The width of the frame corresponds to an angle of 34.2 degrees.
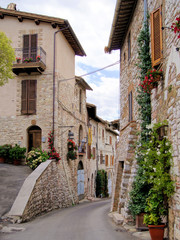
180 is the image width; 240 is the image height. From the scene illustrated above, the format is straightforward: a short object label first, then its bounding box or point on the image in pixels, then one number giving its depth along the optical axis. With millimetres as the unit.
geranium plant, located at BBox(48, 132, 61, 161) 15914
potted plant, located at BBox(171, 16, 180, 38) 4762
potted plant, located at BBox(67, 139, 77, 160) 18375
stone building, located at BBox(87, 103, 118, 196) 25467
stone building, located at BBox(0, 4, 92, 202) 16766
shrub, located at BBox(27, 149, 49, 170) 15186
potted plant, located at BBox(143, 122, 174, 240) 5941
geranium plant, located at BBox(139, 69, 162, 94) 6827
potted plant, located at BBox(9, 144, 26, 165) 16164
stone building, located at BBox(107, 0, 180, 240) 5746
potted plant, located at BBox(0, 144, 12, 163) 16234
